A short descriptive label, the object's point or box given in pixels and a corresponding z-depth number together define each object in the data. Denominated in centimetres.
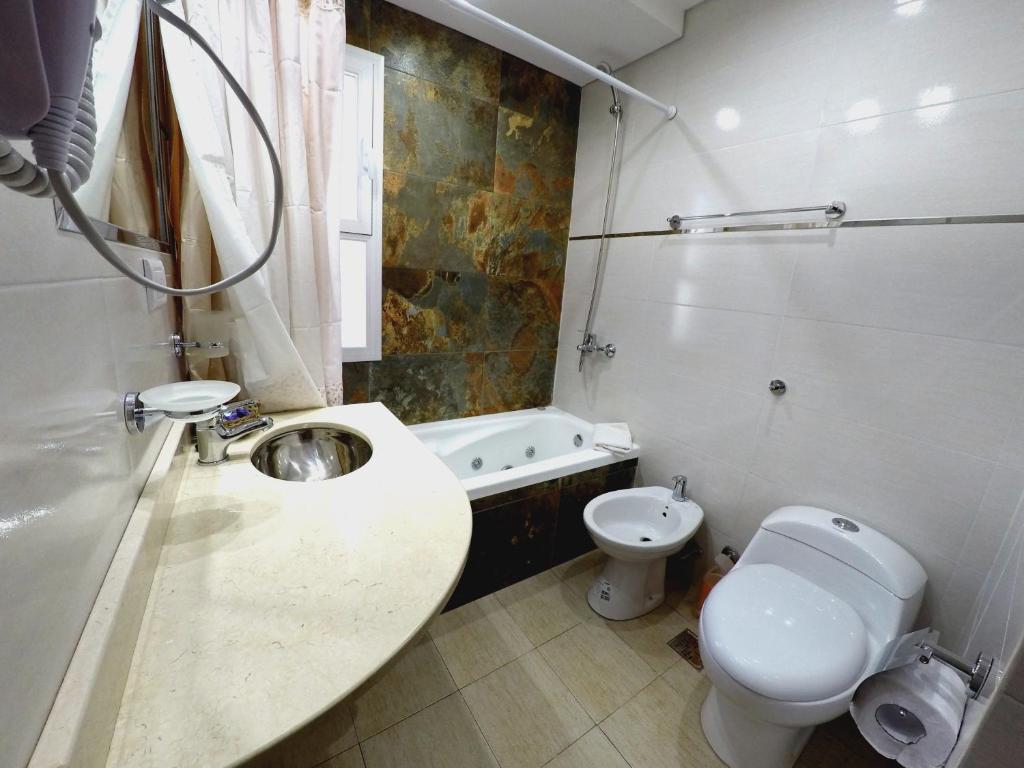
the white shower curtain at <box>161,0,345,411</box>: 118
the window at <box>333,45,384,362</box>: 178
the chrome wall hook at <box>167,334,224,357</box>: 114
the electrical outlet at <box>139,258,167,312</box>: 89
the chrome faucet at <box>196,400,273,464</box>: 100
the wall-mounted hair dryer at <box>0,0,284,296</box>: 23
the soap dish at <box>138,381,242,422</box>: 71
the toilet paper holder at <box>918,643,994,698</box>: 67
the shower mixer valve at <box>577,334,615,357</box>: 231
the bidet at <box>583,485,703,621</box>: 157
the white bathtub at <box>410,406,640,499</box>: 201
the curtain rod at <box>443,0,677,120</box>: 128
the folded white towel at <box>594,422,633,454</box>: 200
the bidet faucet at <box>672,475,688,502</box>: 183
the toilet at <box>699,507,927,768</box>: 102
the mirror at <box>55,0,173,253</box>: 72
